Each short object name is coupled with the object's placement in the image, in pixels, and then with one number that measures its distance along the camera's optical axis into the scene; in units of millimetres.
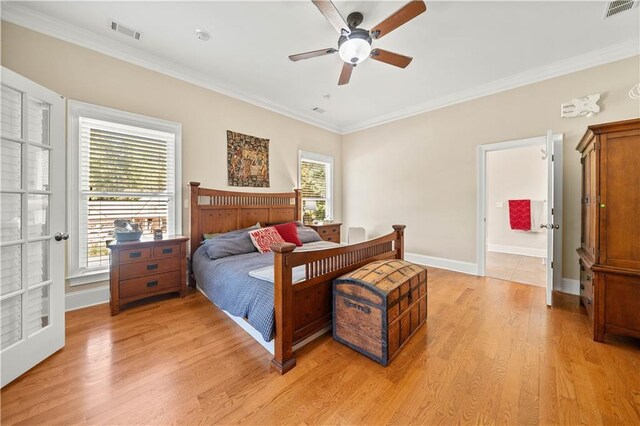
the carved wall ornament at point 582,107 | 3070
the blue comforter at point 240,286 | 1888
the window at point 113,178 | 2721
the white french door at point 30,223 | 1695
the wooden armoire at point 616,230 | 2012
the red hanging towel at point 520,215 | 5543
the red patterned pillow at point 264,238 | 3295
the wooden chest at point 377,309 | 1828
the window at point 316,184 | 5148
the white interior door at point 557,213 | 3314
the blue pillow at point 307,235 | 3882
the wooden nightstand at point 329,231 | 4758
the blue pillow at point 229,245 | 2988
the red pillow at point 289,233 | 3613
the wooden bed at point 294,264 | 1781
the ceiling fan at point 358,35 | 1927
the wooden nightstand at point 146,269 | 2652
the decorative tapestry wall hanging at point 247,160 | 3934
